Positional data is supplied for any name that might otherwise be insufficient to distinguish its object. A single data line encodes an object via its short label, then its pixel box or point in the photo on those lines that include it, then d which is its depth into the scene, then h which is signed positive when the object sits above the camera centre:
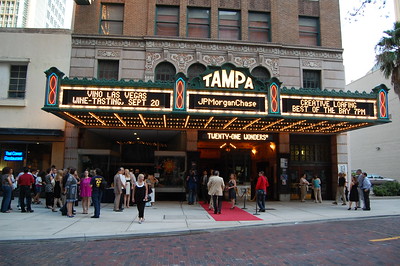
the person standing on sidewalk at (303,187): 18.53 -0.86
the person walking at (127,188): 14.66 -0.85
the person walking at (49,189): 13.88 -0.89
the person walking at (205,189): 17.21 -0.99
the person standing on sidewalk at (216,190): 13.60 -0.82
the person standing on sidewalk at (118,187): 13.56 -0.76
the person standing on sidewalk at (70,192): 11.94 -0.87
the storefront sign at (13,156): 17.53 +0.72
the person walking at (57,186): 13.65 -0.74
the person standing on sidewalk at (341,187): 17.22 -0.78
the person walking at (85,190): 12.78 -0.84
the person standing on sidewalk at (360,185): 15.38 -0.57
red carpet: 12.33 -1.86
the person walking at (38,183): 15.04 -0.71
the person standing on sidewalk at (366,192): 15.16 -0.90
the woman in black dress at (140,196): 10.92 -0.90
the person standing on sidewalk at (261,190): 14.15 -0.83
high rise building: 115.94 +61.21
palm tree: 22.72 +8.79
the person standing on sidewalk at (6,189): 12.58 -0.83
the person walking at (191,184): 16.45 -0.69
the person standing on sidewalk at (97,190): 11.95 -0.79
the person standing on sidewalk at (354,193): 15.31 -0.97
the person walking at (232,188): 15.61 -0.83
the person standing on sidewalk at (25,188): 12.72 -0.79
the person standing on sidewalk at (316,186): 18.14 -0.80
